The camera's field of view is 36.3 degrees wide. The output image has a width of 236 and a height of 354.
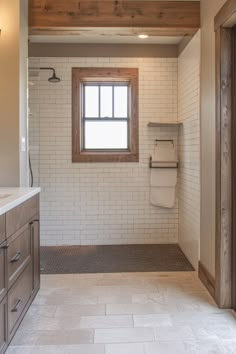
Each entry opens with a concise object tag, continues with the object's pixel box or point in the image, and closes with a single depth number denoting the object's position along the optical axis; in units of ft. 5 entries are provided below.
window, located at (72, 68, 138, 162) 15.52
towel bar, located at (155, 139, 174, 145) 15.78
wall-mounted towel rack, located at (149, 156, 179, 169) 15.56
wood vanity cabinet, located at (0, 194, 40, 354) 6.95
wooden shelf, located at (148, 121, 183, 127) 15.39
